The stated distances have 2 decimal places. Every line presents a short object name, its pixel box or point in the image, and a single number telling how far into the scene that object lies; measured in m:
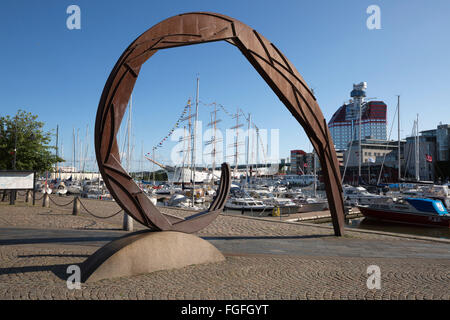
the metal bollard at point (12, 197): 20.34
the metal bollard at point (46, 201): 20.33
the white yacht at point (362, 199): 31.36
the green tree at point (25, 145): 23.40
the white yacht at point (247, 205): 27.73
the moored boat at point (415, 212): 20.83
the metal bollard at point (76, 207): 16.29
